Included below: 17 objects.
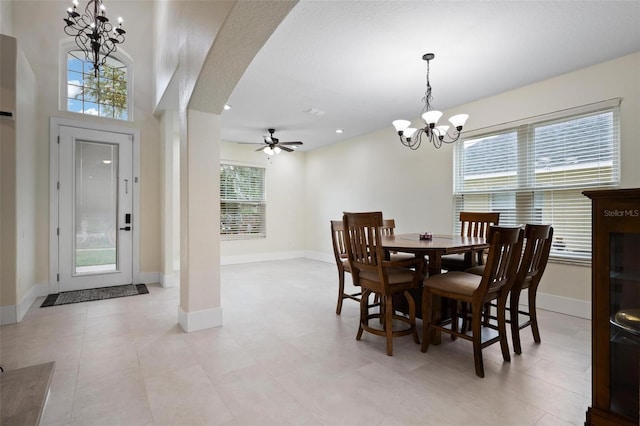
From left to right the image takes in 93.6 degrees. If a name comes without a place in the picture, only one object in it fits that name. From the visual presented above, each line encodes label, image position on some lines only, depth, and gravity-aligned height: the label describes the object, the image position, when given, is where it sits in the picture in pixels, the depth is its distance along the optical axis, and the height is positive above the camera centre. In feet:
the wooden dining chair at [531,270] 7.50 -1.56
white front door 13.60 +0.15
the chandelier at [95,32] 9.43 +6.46
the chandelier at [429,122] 9.89 +3.13
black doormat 12.28 -3.65
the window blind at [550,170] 10.41 +1.68
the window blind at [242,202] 21.76 +0.76
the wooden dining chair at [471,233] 10.26 -0.82
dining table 8.07 -0.97
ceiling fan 17.46 +3.93
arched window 13.96 +6.14
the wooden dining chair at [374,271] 7.89 -1.71
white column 9.39 -0.30
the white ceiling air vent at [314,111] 14.97 +5.13
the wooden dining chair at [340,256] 10.64 -1.66
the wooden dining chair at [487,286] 6.61 -1.80
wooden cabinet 4.23 -1.42
